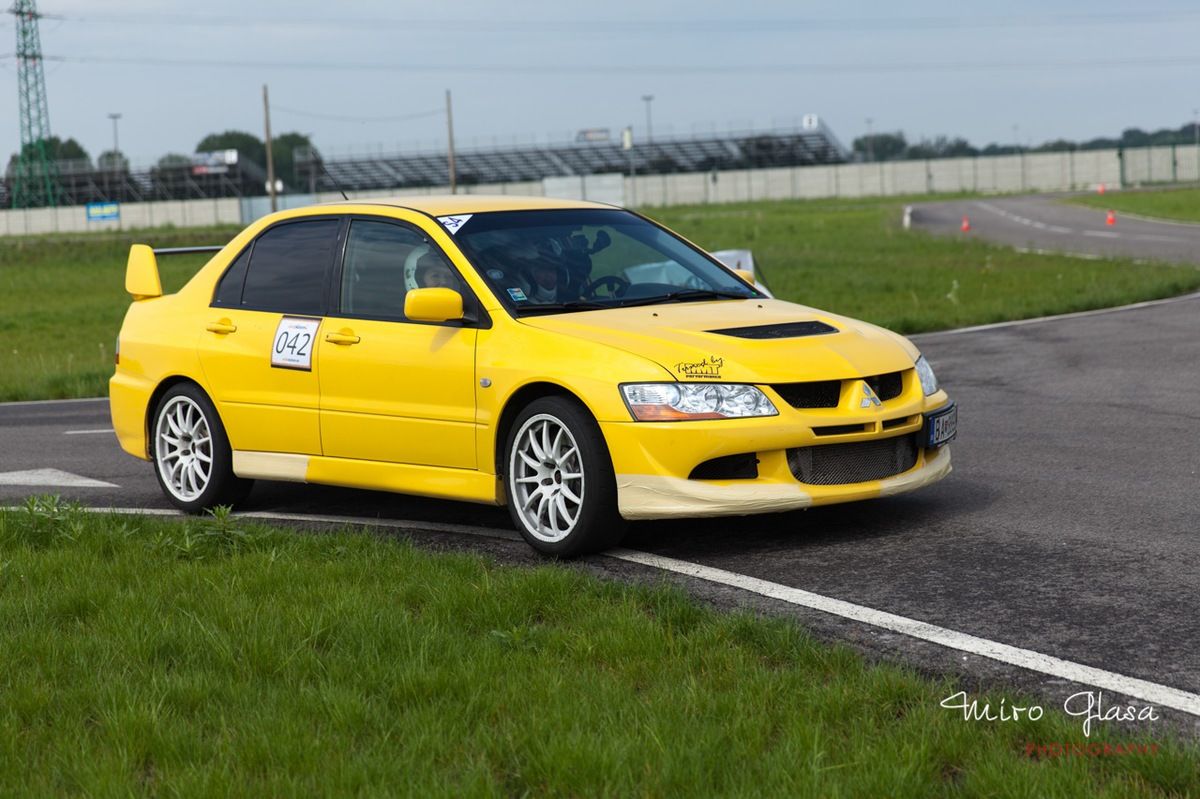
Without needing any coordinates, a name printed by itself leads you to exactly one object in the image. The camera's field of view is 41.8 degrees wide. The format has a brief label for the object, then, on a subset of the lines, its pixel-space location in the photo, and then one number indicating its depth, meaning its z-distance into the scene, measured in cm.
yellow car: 636
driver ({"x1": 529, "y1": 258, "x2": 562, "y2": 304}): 715
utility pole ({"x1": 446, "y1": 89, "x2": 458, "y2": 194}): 6949
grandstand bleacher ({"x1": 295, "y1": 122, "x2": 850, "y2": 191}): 12331
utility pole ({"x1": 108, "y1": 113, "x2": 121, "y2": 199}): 12335
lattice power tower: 9394
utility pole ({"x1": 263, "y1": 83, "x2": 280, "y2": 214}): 6525
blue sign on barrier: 10306
